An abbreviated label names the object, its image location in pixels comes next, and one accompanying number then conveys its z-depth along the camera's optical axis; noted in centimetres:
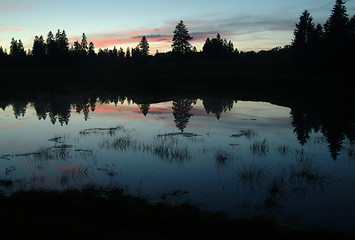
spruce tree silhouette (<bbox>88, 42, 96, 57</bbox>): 13075
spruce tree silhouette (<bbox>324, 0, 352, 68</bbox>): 5316
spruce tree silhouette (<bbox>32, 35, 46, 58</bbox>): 10311
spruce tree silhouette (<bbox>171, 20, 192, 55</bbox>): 9119
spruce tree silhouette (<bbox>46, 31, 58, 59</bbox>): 10169
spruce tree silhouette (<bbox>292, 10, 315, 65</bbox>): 6269
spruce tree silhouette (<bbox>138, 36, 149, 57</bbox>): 11394
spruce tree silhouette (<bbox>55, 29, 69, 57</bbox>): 10284
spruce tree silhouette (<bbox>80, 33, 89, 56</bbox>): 12165
